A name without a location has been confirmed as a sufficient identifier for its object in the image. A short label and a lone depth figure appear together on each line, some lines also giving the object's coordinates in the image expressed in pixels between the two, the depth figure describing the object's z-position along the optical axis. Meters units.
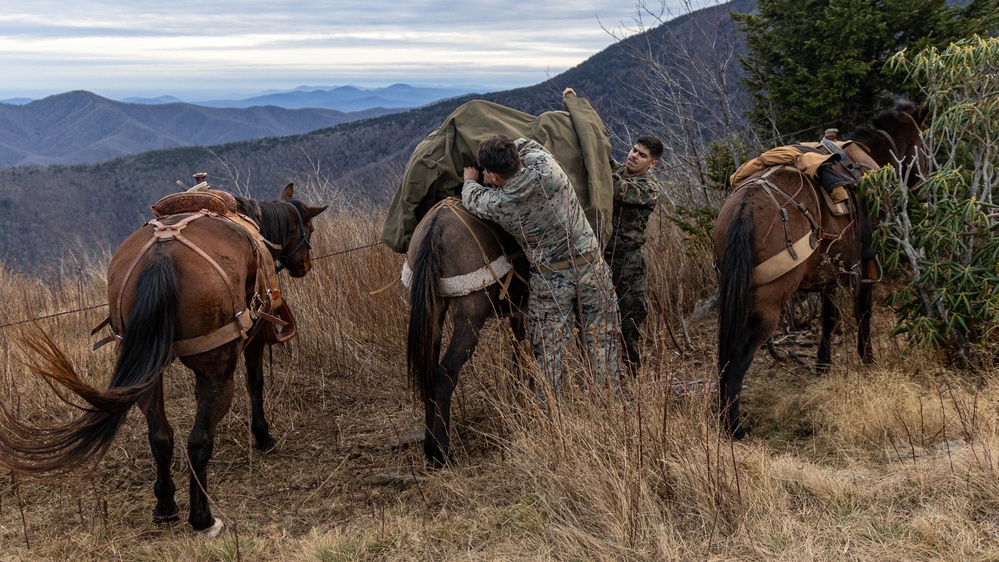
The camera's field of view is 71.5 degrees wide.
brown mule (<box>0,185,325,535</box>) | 3.13
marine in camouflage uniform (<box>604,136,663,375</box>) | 4.81
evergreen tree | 5.62
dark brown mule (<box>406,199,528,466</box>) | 3.91
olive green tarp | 4.45
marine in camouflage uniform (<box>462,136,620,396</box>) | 3.88
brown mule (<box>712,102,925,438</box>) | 4.05
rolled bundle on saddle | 4.37
